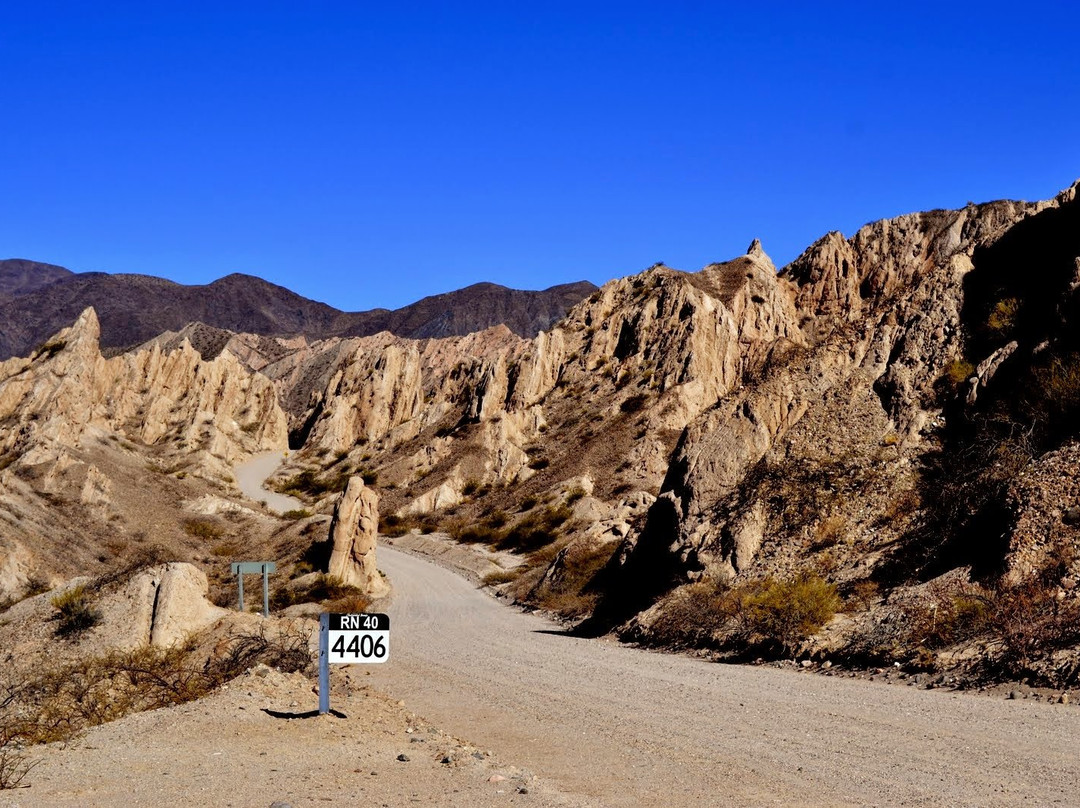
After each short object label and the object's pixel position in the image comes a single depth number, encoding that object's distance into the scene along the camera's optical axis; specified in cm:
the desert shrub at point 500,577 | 4178
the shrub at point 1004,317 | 2656
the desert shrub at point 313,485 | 8938
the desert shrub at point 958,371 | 2617
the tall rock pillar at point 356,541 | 3859
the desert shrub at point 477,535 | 5622
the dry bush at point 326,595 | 3519
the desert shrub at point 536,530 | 5228
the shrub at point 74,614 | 1942
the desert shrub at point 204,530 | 5441
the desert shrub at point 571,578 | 3206
